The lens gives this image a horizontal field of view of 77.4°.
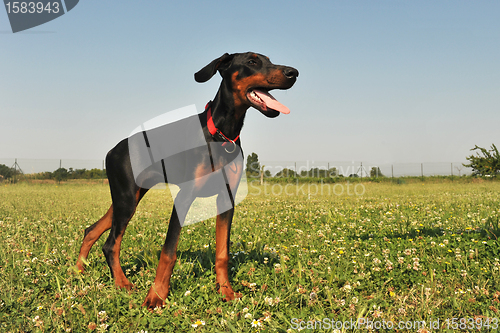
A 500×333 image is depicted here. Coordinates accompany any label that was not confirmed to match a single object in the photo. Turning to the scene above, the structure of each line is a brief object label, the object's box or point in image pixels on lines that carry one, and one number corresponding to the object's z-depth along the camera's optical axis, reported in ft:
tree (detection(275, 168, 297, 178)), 114.02
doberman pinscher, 9.98
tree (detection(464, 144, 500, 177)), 89.39
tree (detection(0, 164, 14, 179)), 99.40
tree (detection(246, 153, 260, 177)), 108.99
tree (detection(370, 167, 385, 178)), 123.47
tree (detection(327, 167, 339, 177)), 120.98
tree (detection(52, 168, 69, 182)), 97.66
